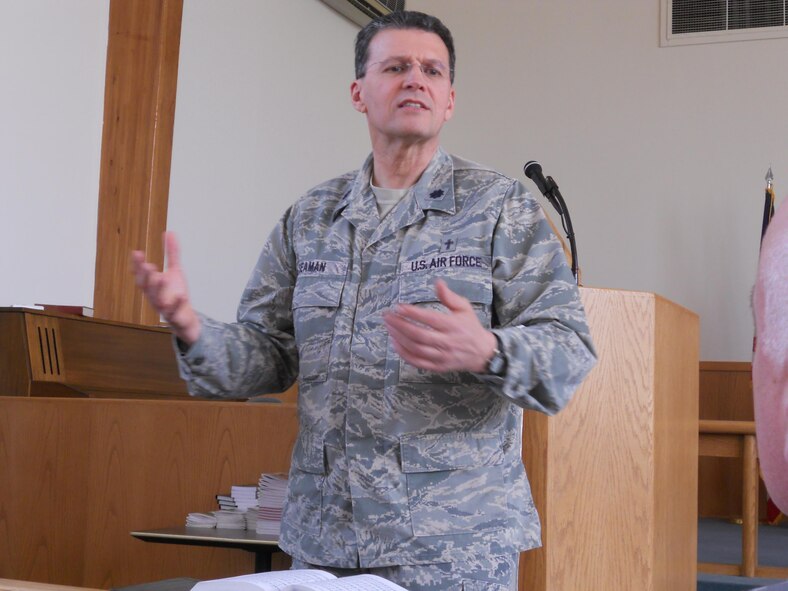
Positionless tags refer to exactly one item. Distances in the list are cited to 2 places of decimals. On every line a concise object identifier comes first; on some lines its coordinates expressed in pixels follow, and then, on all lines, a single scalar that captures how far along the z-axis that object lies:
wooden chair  4.41
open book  1.00
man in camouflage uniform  1.41
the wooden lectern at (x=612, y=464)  2.47
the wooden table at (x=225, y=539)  2.48
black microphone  3.61
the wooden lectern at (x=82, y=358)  3.47
